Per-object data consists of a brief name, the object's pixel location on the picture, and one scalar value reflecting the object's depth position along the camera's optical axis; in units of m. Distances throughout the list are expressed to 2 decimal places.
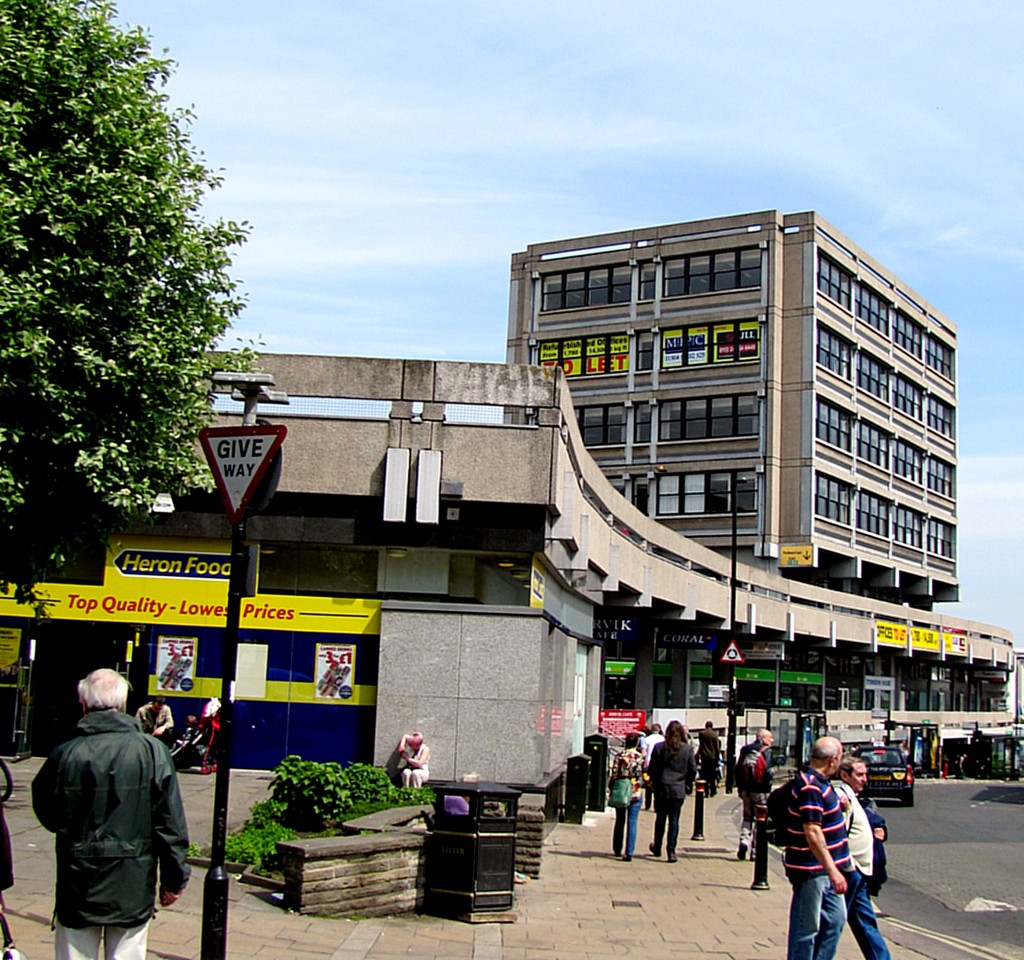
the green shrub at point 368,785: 14.41
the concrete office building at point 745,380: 60.47
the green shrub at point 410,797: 14.44
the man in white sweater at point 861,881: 9.34
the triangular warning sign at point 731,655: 33.84
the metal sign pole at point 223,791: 8.27
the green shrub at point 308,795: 13.38
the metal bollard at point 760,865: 14.70
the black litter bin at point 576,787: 21.41
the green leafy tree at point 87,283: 14.00
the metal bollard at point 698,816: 19.72
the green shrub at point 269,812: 13.35
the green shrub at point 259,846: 12.02
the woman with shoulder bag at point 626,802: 16.58
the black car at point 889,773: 34.06
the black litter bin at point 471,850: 11.09
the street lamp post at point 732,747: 36.38
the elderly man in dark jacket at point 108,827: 5.70
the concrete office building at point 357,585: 19.41
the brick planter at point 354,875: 10.58
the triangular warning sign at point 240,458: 8.98
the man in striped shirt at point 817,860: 8.30
